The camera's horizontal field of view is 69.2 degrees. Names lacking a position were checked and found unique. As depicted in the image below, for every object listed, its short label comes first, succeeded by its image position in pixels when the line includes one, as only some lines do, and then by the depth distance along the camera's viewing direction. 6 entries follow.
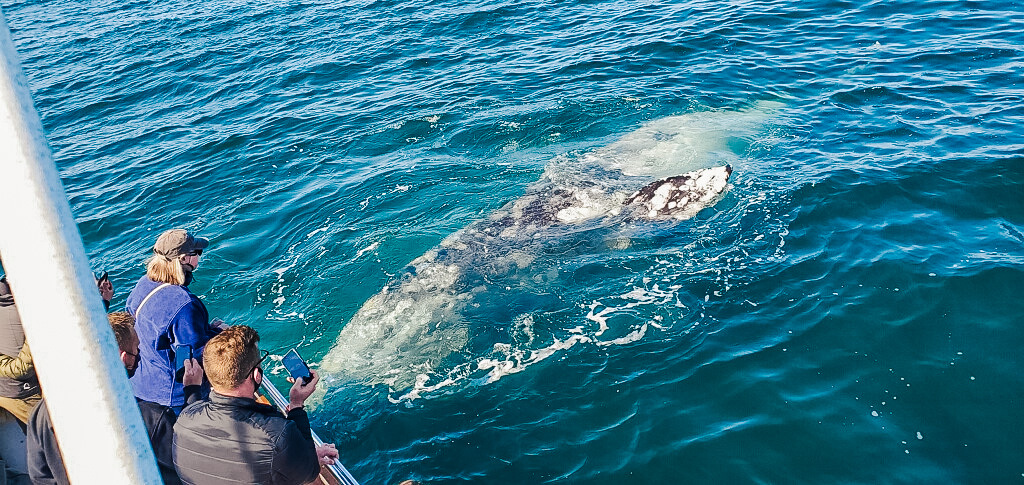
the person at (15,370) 6.00
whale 10.31
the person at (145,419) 5.36
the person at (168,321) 6.65
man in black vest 5.23
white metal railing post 2.21
